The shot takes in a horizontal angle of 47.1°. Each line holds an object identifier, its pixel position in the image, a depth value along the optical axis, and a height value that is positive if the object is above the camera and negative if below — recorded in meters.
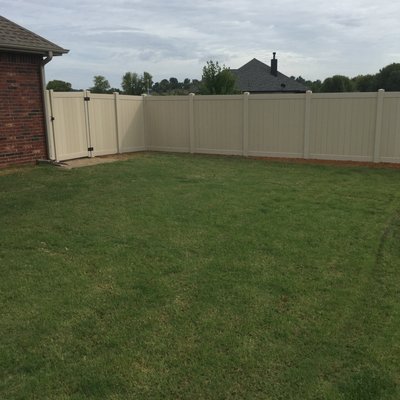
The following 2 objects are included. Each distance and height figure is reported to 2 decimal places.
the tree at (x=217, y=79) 23.33 +0.84
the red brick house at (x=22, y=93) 9.69 +0.11
